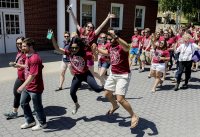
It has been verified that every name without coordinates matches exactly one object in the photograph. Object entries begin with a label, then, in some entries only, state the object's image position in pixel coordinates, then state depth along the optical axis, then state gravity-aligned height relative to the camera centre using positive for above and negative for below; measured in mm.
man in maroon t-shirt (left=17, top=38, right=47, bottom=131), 4410 -957
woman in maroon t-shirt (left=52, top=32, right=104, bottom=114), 5223 -717
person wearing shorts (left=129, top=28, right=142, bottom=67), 10438 -670
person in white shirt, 7734 -693
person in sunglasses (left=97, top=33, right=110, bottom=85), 7130 -993
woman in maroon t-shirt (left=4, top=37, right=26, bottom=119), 4980 -952
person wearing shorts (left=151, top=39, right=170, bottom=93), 7703 -871
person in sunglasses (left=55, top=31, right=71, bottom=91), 7375 -1015
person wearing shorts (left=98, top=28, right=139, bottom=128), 4875 -853
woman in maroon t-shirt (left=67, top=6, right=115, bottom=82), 6410 -167
